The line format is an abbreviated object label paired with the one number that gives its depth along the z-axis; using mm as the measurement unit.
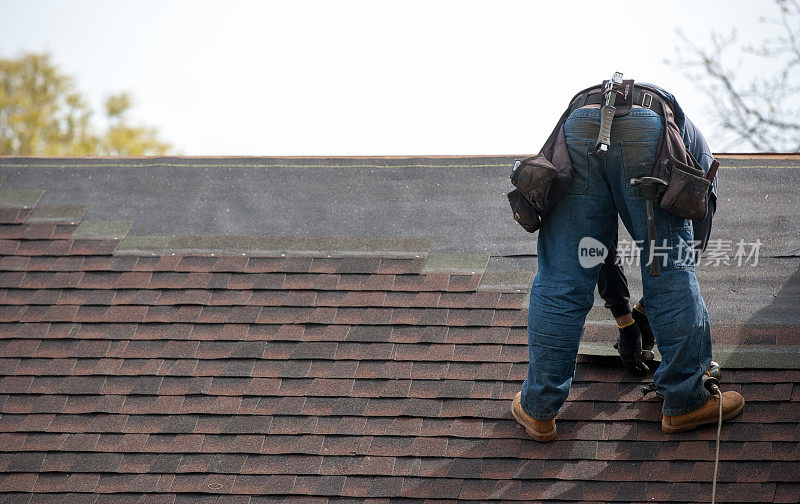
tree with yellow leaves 56906
